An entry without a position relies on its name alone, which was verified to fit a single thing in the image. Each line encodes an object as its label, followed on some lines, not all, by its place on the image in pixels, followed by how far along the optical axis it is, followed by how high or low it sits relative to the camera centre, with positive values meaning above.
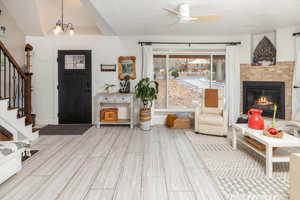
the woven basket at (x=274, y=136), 3.06 -0.47
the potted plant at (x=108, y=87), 6.10 +0.32
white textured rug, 2.44 -0.95
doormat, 5.28 -0.74
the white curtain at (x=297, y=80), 5.23 +0.44
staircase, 3.57 -0.31
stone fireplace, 5.48 +0.55
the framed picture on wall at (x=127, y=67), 6.27 +0.87
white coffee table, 2.84 -0.56
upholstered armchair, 4.92 -0.36
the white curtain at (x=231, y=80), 6.11 +0.51
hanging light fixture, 4.71 +1.52
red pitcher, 3.63 -0.34
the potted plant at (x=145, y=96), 5.59 +0.07
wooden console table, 5.83 +0.00
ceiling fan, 3.67 +1.39
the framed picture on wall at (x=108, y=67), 6.29 +0.86
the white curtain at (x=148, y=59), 6.11 +1.06
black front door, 6.26 +0.38
